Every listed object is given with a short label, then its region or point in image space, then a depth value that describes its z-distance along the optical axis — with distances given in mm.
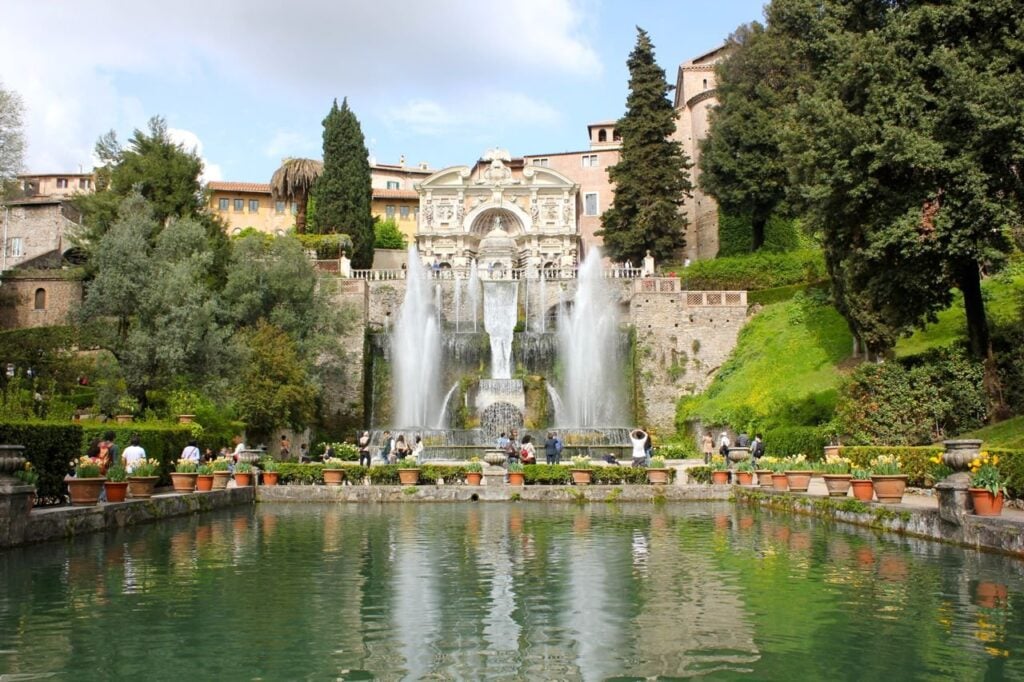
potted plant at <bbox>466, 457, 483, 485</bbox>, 20406
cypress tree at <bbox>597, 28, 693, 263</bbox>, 46938
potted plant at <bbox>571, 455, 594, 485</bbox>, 20547
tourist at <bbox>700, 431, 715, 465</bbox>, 28350
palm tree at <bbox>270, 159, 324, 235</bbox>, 57906
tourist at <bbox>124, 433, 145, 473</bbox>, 16781
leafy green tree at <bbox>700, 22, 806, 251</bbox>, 41906
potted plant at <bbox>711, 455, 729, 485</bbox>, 20969
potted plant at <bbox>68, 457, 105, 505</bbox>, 13453
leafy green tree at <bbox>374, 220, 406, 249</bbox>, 62688
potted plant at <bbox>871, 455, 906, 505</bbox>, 14039
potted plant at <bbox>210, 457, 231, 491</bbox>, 19228
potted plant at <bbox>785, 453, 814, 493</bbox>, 18078
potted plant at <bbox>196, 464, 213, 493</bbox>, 18625
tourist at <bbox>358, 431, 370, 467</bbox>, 24703
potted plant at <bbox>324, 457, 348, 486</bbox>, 20812
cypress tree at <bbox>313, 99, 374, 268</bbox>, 53031
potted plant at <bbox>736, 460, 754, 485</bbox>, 20594
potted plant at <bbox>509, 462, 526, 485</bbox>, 20469
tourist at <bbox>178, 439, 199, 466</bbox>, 20047
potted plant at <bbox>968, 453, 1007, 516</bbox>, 11117
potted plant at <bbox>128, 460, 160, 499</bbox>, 15492
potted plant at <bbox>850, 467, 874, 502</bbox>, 14812
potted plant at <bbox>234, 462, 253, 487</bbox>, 20297
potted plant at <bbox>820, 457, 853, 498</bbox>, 15859
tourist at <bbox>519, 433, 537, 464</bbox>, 23131
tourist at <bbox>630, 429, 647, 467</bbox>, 22641
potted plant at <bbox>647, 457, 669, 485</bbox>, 20688
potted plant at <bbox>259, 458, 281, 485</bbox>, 20906
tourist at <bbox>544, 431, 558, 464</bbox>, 25156
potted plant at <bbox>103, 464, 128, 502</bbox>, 14188
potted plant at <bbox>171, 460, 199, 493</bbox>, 18038
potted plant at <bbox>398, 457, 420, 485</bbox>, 20719
